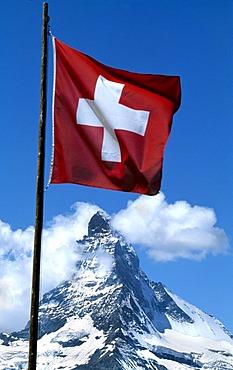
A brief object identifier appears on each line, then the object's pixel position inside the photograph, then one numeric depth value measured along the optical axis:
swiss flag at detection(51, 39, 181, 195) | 16.42
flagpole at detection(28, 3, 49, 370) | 14.55
